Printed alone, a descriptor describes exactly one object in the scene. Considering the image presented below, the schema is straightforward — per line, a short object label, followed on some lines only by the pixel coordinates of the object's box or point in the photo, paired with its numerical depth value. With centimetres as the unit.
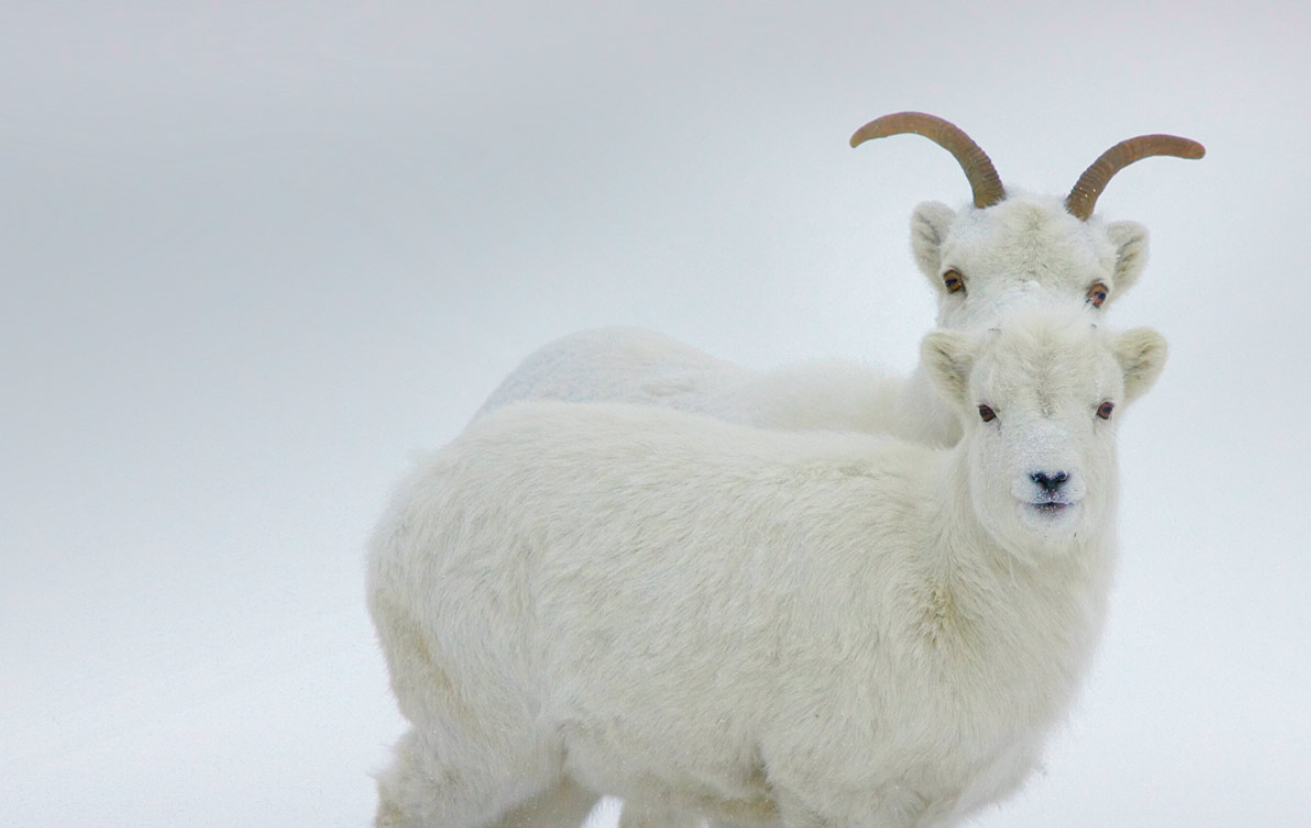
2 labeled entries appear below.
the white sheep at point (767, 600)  1091
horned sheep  1304
